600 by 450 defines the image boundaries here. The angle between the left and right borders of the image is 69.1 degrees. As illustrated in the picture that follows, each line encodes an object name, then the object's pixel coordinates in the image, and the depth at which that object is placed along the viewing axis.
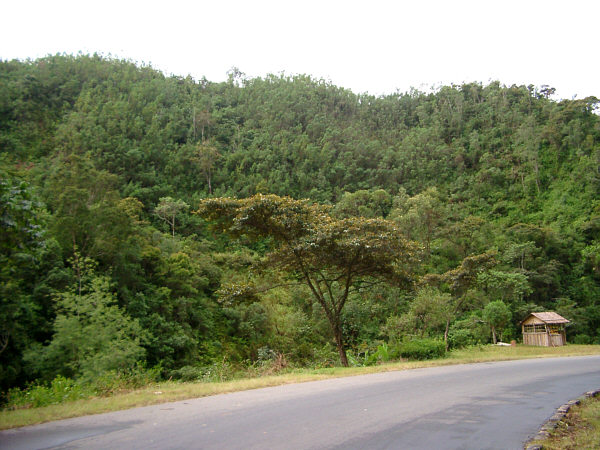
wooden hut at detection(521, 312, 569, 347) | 29.38
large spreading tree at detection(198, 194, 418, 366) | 15.09
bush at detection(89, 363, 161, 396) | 8.61
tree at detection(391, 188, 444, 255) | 42.09
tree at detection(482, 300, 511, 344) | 29.42
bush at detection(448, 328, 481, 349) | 21.87
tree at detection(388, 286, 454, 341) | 21.86
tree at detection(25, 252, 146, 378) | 14.82
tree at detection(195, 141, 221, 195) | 55.88
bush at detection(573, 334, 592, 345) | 33.97
